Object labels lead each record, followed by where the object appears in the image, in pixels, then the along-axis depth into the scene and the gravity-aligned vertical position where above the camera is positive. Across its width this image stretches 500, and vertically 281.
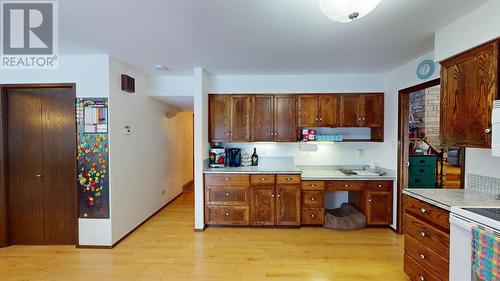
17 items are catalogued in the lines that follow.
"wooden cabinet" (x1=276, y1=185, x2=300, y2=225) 3.48 -1.06
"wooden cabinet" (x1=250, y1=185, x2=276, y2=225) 3.50 -1.06
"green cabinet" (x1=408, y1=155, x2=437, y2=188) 3.90 -0.58
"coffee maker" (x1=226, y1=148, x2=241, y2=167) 3.90 -0.34
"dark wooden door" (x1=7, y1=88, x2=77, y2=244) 2.90 -0.36
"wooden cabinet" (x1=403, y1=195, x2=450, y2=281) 1.78 -0.90
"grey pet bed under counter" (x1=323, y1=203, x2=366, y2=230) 3.42 -1.29
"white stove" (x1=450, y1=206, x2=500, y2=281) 1.49 -0.69
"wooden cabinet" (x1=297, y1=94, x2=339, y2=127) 3.74 +0.45
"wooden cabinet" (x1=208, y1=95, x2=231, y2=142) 3.81 +0.31
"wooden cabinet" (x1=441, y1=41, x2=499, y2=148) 1.72 +0.35
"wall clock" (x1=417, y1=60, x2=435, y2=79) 2.73 +0.85
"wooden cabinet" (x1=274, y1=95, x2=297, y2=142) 3.79 +0.39
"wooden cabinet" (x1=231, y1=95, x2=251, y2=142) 3.80 +0.33
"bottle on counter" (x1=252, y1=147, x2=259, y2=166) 3.97 -0.39
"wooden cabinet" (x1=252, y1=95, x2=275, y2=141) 3.79 +0.33
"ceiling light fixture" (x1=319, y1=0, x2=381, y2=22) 1.30 +0.77
